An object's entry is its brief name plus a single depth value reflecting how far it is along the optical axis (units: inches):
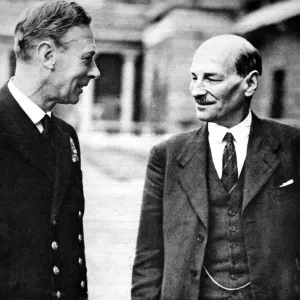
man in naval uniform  88.0
